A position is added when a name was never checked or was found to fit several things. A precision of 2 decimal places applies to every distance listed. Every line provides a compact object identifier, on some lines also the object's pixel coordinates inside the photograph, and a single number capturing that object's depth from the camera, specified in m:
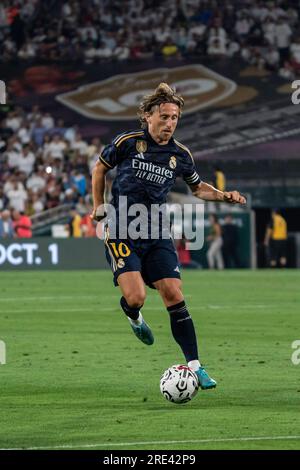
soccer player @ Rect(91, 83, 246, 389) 10.62
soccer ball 9.67
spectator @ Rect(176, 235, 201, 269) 34.06
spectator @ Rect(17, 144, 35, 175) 37.19
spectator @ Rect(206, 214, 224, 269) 33.53
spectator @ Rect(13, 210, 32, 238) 34.22
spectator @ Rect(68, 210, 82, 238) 34.47
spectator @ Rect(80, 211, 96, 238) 34.34
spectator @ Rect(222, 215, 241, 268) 34.09
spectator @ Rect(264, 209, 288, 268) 34.47
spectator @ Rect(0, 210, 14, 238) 34.41
